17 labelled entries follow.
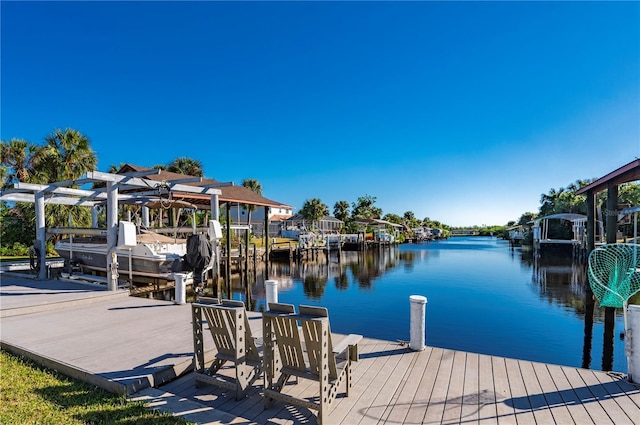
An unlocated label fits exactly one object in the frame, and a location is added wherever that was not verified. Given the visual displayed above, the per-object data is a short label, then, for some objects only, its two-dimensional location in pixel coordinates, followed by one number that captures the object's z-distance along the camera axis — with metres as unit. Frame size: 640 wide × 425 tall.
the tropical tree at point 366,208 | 61.94
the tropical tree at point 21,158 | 18.38
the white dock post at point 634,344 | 3.47
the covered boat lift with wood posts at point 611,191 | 8.41
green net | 4.77
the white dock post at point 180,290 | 6.96
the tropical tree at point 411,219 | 74.96
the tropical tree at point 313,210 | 45.59
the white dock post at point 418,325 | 4.49
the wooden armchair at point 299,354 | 2.67
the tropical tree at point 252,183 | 50.62
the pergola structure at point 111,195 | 7.81
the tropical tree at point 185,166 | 28.61
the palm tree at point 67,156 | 18.42
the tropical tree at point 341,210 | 60.03
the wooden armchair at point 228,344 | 3.08
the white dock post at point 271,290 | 6.37
